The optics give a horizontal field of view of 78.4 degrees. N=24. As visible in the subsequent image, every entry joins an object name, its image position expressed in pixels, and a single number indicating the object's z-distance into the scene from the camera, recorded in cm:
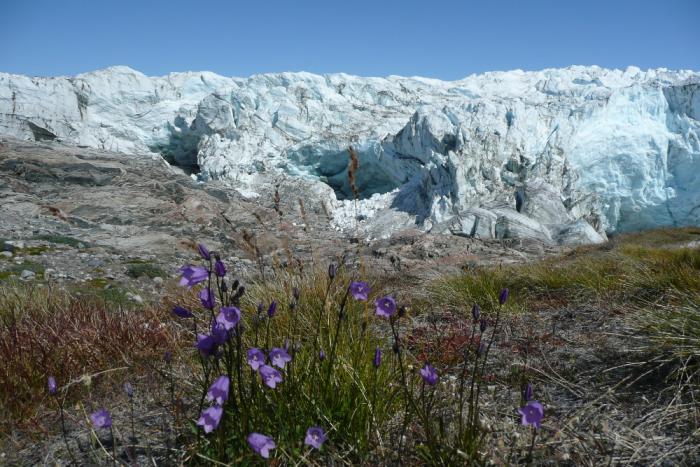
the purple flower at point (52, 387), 120
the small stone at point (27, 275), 579
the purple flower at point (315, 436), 114
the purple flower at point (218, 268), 117
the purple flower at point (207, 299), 108
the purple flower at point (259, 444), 100
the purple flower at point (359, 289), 133
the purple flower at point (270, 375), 116
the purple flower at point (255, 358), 112
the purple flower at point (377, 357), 126
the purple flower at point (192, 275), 121
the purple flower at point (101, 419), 112
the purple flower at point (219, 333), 102
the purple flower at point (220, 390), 102
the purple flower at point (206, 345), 102
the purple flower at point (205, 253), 116
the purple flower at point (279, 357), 122
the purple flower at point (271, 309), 126
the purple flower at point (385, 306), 124
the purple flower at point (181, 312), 119
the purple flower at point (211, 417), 100
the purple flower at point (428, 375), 115
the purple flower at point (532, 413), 101
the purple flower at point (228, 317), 103
